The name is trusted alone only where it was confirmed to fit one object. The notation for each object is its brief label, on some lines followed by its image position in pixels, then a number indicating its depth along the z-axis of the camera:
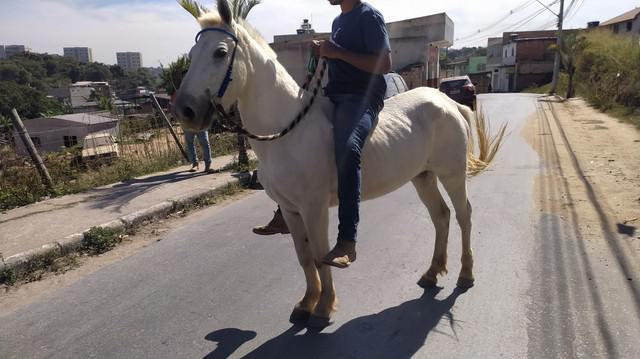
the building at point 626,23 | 43.94
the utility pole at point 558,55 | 32.46
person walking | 8.09
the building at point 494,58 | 59.16
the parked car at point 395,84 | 9.50
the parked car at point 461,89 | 19.11
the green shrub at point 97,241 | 4.56
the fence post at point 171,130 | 9.32
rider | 2.60
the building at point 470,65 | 74.56
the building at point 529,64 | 49.08
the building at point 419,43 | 25.31
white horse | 2.27
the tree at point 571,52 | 29.28
